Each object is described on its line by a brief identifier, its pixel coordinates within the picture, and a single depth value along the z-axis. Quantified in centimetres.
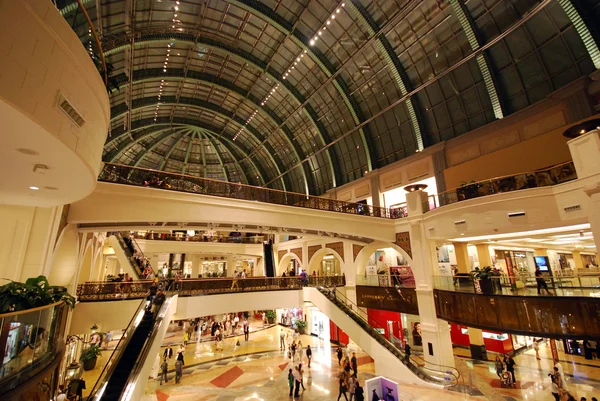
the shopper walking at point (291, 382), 1090
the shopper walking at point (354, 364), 1229
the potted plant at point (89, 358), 1340
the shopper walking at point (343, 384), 1023
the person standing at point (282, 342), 1772
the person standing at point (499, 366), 1202
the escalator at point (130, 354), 589
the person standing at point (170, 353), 1539
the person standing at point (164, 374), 1248
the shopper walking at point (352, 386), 985
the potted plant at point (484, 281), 1102
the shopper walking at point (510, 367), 1169
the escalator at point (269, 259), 2205
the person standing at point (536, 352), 1480
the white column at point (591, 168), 832
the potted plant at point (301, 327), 2173
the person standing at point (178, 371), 1237
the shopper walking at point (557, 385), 906
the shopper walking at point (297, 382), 1101
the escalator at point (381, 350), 1181
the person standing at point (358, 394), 954
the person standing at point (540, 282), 991
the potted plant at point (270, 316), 2491
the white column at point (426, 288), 1267
